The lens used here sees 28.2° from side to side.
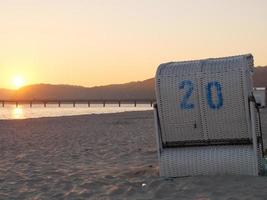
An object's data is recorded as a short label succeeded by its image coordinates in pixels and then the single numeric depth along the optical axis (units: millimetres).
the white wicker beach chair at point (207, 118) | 8633
